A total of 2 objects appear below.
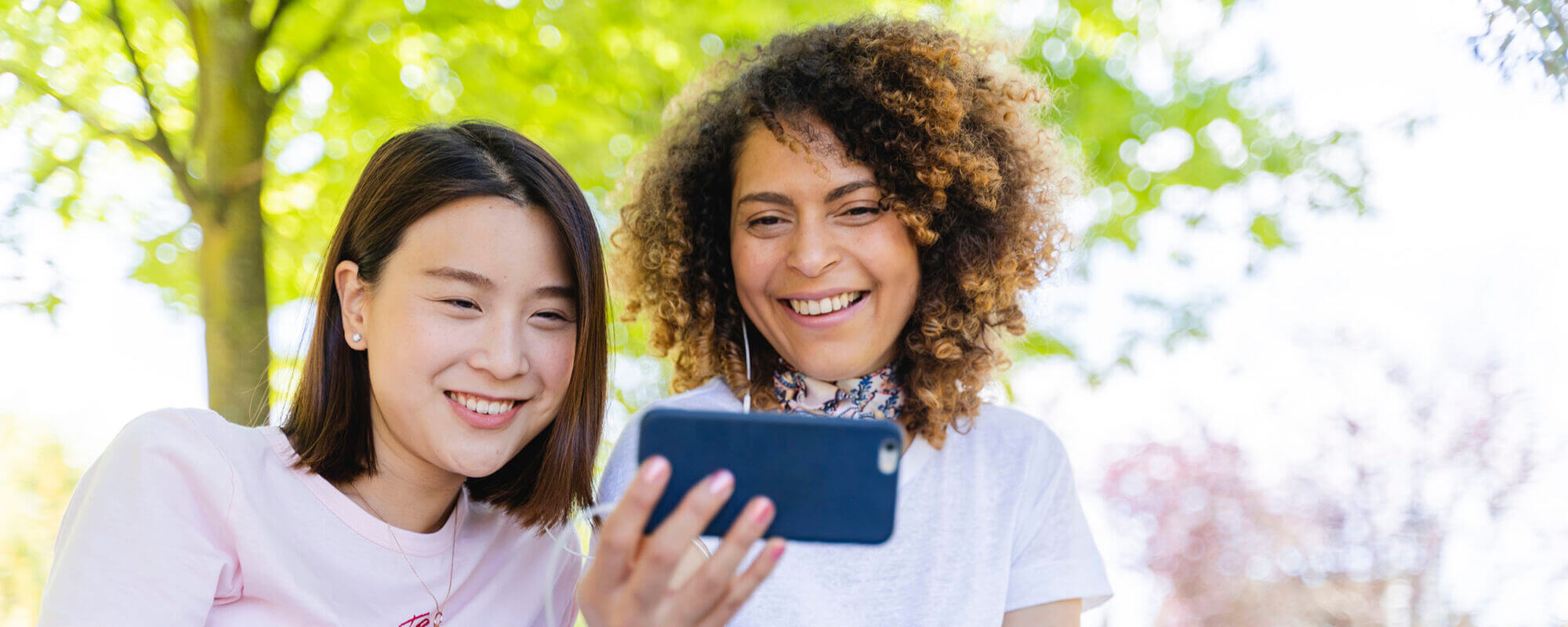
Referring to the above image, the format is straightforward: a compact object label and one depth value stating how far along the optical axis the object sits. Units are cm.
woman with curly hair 186
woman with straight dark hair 157
